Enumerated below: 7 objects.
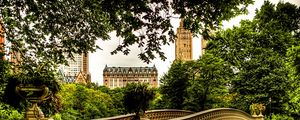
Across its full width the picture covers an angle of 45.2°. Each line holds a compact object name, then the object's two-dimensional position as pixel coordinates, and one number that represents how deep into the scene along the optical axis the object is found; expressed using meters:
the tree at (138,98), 11.31
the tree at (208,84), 27.19
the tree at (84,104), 38.14
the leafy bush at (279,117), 24.84
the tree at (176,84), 30.00
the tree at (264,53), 25.61
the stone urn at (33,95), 6.87
